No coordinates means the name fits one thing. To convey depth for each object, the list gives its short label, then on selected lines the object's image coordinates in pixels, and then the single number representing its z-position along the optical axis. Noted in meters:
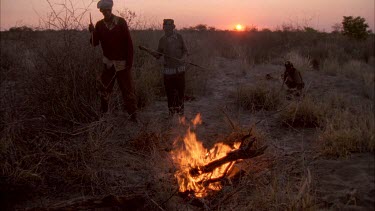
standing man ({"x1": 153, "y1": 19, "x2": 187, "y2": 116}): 6.64
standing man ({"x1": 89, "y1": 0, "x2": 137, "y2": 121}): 6.08
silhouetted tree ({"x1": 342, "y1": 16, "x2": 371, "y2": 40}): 20.11
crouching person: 8.04
